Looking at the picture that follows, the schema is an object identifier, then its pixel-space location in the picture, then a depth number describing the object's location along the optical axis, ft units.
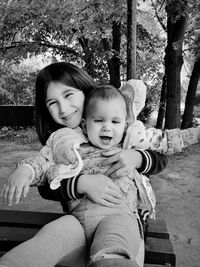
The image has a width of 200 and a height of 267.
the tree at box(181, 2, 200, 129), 25.03
